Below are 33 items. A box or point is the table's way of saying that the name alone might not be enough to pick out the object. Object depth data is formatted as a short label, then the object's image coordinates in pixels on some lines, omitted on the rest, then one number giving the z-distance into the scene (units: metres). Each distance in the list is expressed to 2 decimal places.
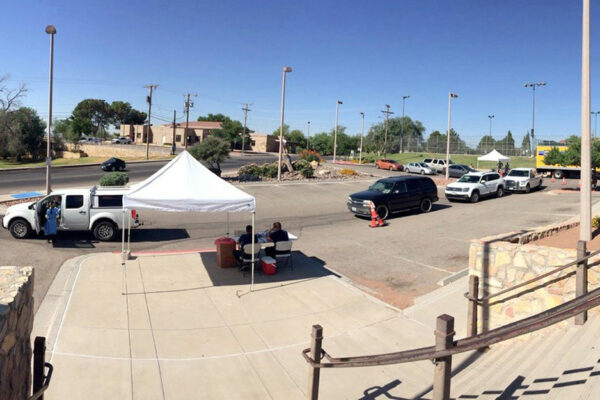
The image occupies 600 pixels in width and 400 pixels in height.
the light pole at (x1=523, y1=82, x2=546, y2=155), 61.41
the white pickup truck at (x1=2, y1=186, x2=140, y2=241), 14.44
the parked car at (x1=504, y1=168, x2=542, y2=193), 29.39
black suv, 19.65
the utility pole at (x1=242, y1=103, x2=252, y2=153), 91.00
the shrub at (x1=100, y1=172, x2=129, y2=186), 25.94
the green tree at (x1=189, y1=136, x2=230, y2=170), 35.31
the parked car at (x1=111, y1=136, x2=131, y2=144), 92.66
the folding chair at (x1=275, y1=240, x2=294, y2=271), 11.17
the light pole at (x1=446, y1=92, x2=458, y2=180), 36.47
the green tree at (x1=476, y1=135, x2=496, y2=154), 71.71
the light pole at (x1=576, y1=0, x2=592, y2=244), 9.78
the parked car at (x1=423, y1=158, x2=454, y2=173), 49.62
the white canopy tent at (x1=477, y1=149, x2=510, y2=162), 41.87
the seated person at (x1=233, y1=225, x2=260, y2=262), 10.95
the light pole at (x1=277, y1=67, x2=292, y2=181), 31.83
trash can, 11.55
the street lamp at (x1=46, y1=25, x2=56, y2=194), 21.59
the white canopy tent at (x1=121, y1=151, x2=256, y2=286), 9.98
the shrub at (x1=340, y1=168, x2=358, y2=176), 40.25
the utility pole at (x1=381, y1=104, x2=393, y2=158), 72.69
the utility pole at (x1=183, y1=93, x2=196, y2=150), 71.06
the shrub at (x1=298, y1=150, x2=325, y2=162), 46.81
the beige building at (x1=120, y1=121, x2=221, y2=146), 101.06
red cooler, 11.03
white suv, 25.42
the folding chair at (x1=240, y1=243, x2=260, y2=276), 10.51
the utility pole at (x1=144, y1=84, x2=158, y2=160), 60.97
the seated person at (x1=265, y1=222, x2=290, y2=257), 11.25
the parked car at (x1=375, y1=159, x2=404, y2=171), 52.58
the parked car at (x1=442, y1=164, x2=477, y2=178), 43.66
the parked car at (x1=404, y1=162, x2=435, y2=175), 46.62
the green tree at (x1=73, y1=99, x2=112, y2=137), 144.50
